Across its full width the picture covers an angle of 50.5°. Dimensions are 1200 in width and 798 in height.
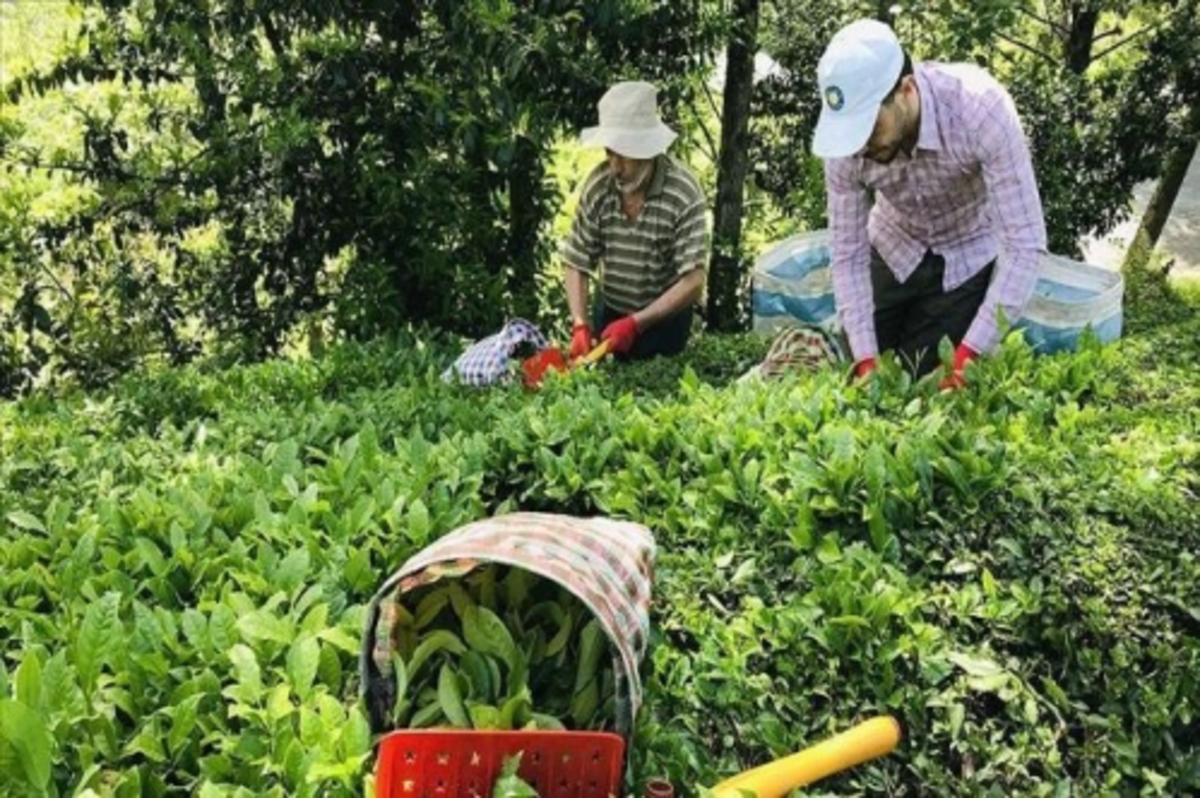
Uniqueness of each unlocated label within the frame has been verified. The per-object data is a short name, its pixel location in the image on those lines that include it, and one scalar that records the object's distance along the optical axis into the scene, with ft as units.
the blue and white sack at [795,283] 16.97
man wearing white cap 11.55
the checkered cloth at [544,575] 6.48
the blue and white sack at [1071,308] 14.02
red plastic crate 6.12
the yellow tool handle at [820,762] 6.98
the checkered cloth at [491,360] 16.26
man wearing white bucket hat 16.49
